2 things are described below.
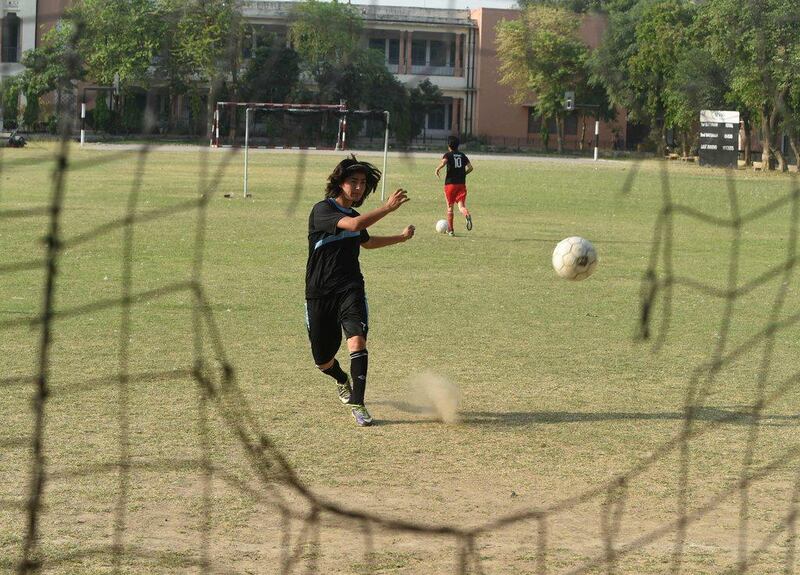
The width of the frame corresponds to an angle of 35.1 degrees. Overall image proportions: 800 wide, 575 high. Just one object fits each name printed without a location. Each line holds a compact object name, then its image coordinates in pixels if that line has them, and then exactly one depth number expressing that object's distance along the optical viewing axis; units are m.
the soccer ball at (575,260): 10.19
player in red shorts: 20.05
